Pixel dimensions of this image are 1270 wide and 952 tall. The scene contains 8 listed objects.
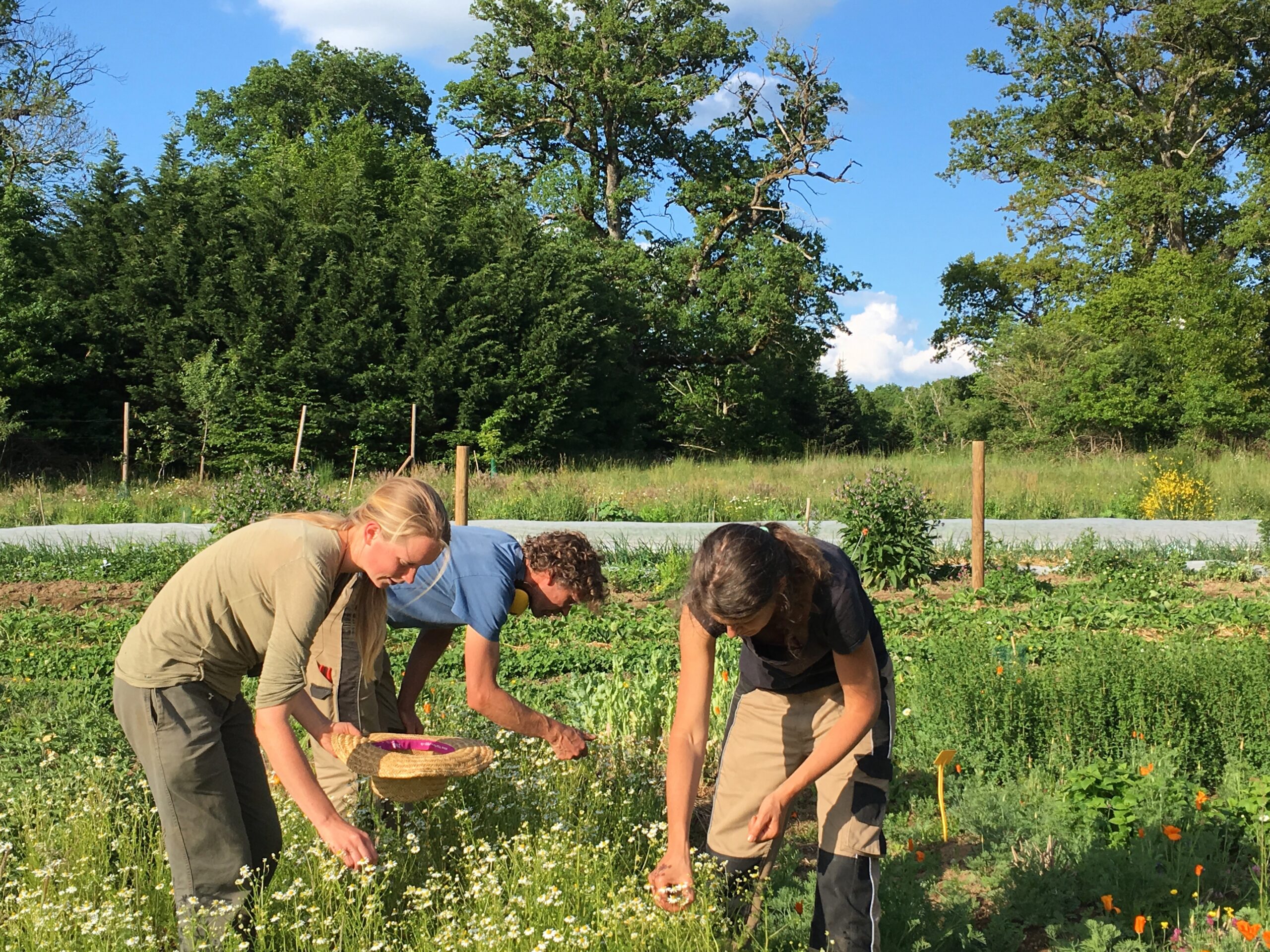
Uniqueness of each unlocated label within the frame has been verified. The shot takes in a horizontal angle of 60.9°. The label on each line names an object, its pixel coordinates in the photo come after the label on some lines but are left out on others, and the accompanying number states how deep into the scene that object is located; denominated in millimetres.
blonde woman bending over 2420
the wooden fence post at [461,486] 10016
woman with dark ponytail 2342
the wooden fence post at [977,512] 8883
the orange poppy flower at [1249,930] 2408
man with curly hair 3123
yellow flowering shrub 14812
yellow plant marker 3258
